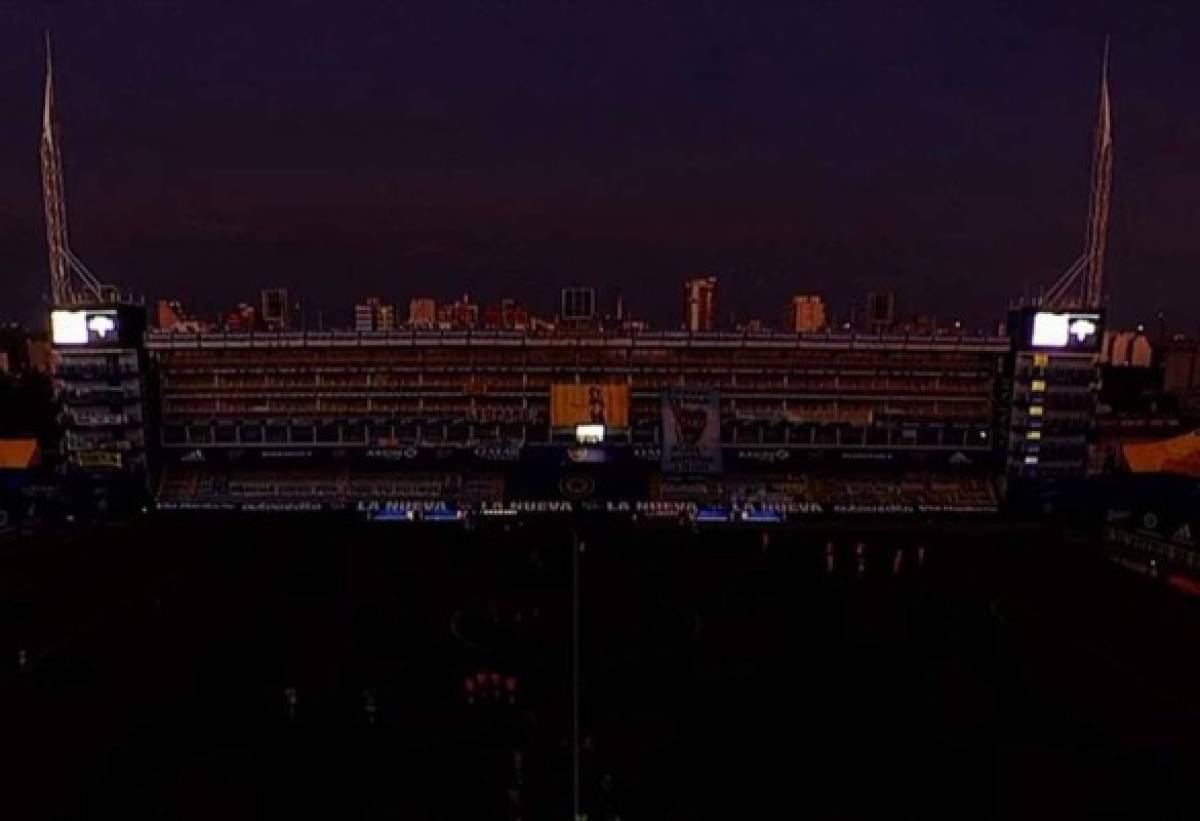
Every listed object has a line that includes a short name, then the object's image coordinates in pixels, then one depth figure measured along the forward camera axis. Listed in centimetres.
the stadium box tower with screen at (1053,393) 6222
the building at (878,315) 8212
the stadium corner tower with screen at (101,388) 6109
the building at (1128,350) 15838
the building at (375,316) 9569
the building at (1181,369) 13975
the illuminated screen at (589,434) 6506
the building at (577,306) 7119
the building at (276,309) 8312
